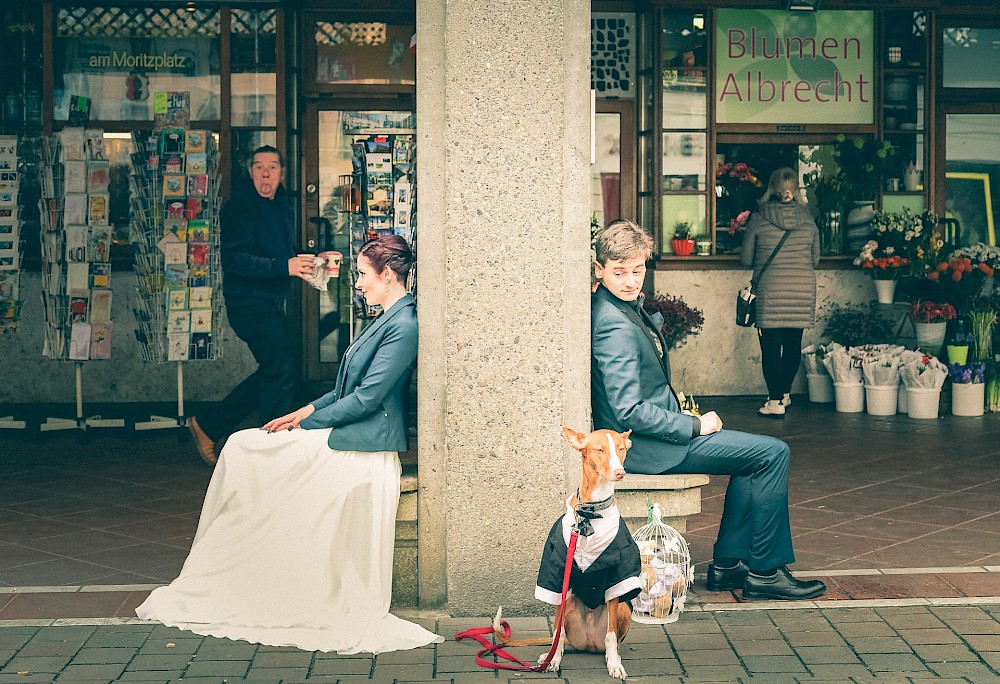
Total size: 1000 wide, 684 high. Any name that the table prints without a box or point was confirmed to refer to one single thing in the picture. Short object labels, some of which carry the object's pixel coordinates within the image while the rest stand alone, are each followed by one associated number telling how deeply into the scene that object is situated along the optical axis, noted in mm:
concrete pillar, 5152
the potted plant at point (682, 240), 11211
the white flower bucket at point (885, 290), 11031
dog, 4645
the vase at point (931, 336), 10500
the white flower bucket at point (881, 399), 10367
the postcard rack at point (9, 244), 9562
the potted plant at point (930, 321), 10383
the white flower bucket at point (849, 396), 10516
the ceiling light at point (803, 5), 11172
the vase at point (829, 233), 11398
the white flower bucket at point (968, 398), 10289
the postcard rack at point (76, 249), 9328
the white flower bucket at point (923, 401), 10164
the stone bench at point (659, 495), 5379
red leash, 4656
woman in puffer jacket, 10312
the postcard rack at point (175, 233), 9180
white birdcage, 5172
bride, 5215
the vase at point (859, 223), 11250
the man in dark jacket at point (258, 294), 8344
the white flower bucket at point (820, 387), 10938
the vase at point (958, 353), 10391
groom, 5293
